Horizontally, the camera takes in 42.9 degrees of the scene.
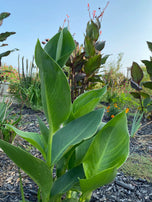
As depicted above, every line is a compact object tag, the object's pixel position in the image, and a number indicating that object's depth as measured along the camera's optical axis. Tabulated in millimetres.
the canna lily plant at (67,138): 697
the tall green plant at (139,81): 3131
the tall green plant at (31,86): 3940
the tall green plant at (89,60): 3223
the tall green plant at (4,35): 2029
